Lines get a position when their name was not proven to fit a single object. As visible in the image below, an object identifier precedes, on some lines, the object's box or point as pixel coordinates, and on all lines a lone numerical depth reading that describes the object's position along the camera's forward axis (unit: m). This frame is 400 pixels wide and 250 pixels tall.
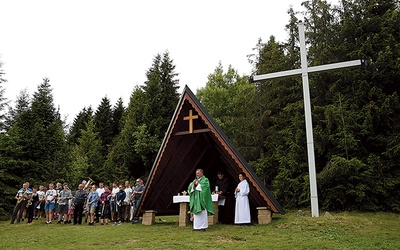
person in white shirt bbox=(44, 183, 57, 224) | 15.08
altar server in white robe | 11.43
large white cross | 11.41
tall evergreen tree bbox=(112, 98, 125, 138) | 46.03
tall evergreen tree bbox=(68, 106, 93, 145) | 47.49
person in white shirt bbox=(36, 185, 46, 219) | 16.39
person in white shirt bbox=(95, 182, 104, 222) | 14.30
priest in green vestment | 10.34
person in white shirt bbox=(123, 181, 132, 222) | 14.23
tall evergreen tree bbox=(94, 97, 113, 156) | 44.09
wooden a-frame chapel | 11.10
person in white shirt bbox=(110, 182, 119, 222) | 13.83
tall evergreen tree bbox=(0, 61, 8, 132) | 22.09
